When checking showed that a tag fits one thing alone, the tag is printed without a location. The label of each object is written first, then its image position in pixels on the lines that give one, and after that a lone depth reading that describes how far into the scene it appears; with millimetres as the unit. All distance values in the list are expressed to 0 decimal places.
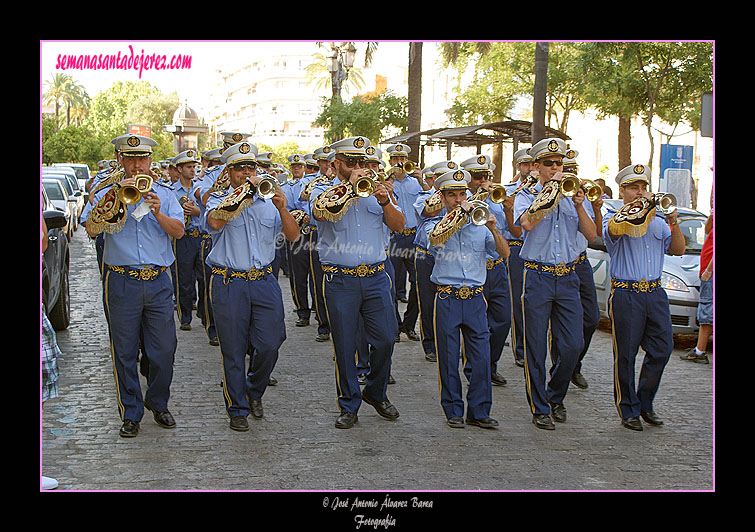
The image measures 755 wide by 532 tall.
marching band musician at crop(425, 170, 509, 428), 6691
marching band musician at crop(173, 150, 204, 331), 10789
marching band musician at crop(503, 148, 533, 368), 8703
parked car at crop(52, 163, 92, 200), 35938
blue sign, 14148
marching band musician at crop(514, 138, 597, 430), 6785
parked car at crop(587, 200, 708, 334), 9836
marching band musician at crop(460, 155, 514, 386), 8086
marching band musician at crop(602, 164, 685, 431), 6676
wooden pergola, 17328
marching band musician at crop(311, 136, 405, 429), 6605
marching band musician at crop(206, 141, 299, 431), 6527
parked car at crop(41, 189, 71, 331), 7980
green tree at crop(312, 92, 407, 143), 21750
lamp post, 22125
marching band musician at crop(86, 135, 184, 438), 6266
